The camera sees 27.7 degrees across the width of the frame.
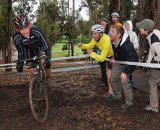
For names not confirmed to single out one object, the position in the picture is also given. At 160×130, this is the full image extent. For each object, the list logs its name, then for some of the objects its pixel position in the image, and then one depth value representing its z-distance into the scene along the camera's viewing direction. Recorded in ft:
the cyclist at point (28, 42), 20.83
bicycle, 20.26
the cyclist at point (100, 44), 23.82
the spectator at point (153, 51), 21.18
